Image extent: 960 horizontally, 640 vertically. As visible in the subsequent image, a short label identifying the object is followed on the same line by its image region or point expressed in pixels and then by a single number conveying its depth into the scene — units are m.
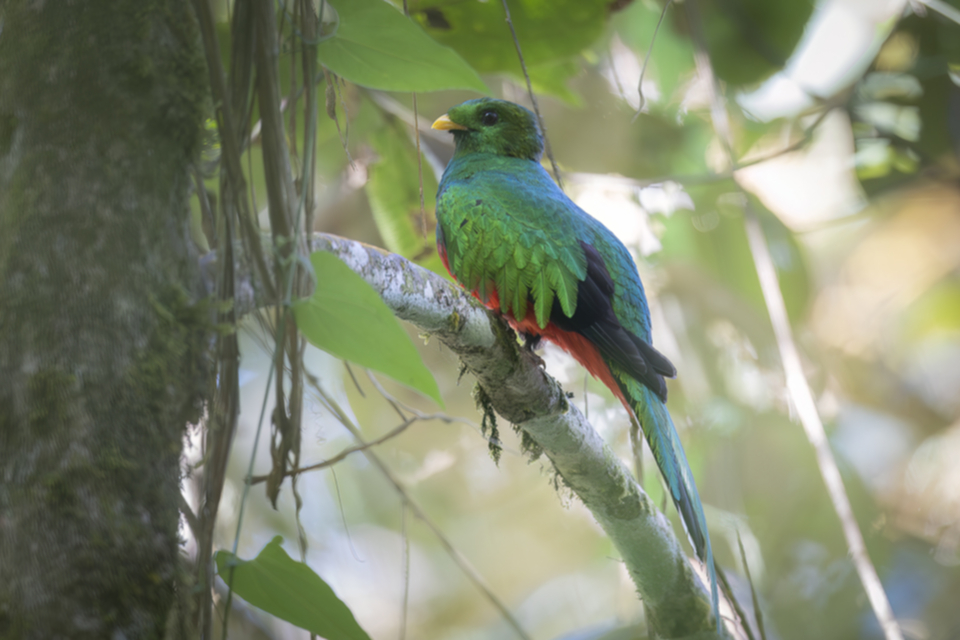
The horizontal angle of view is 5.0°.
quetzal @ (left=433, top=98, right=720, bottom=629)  6.68
